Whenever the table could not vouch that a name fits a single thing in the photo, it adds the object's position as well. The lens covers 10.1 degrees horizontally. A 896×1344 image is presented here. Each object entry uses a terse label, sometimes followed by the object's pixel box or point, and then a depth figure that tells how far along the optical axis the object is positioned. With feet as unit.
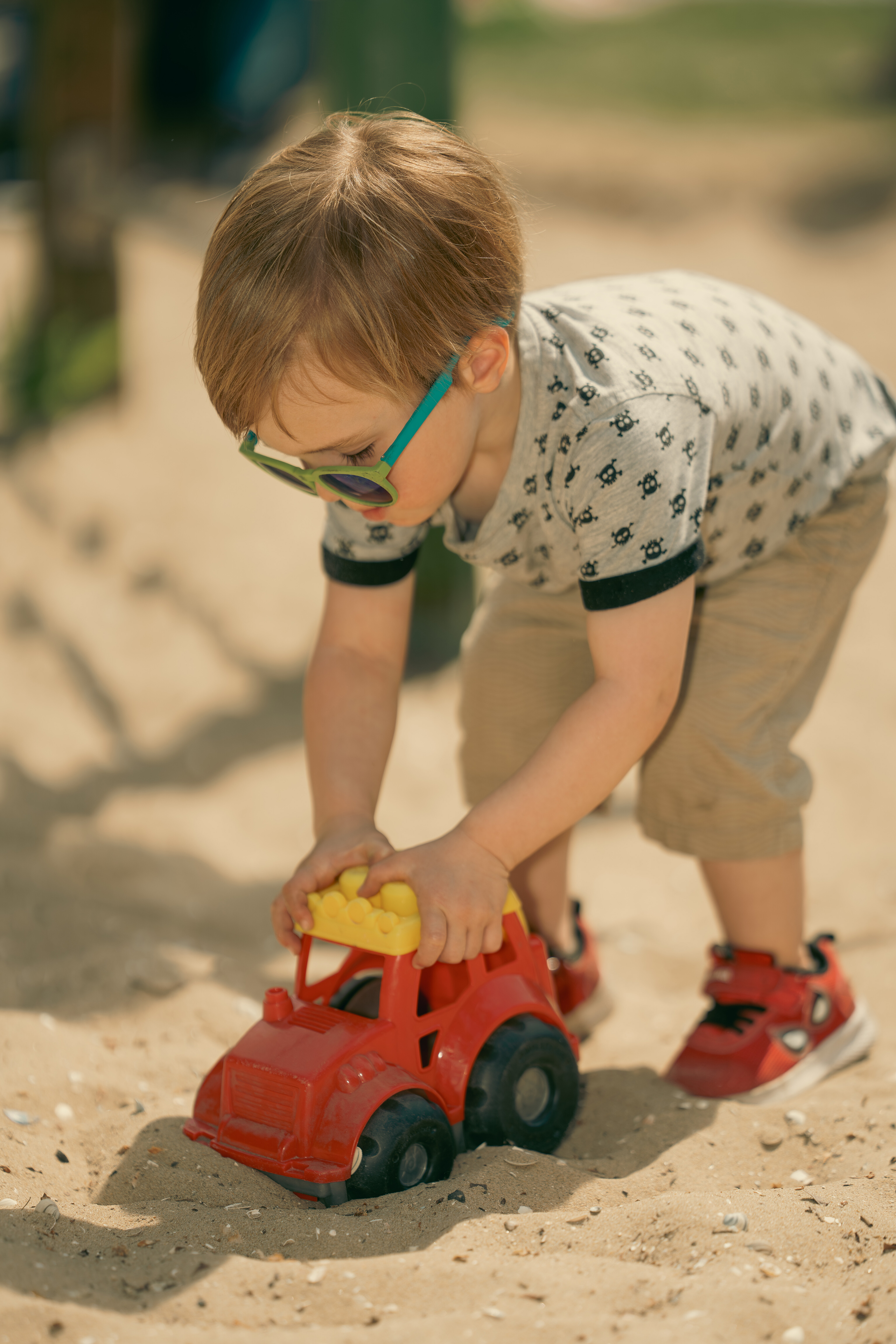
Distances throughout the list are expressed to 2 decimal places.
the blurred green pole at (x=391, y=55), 11.60
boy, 8.33
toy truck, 8.35
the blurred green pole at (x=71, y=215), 16.72
